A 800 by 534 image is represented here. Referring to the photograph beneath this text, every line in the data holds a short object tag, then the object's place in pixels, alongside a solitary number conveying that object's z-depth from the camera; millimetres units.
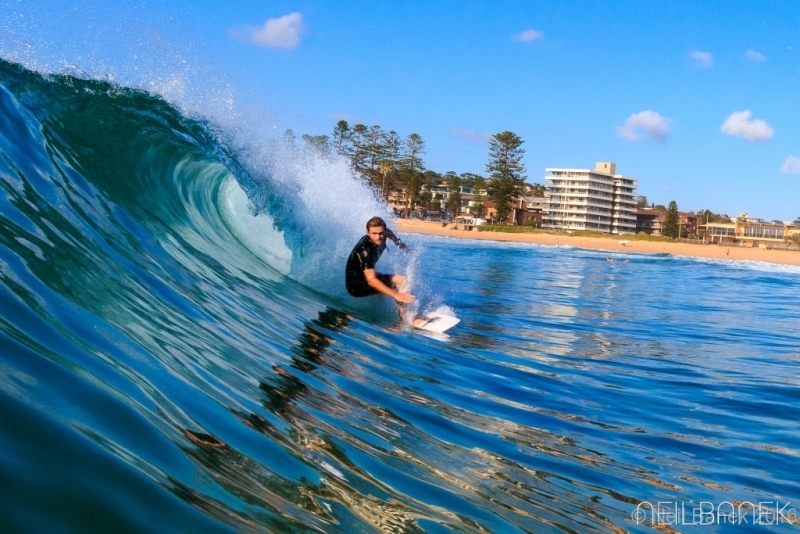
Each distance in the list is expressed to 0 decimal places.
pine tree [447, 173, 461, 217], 111062
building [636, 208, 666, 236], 120275
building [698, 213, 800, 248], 96875
